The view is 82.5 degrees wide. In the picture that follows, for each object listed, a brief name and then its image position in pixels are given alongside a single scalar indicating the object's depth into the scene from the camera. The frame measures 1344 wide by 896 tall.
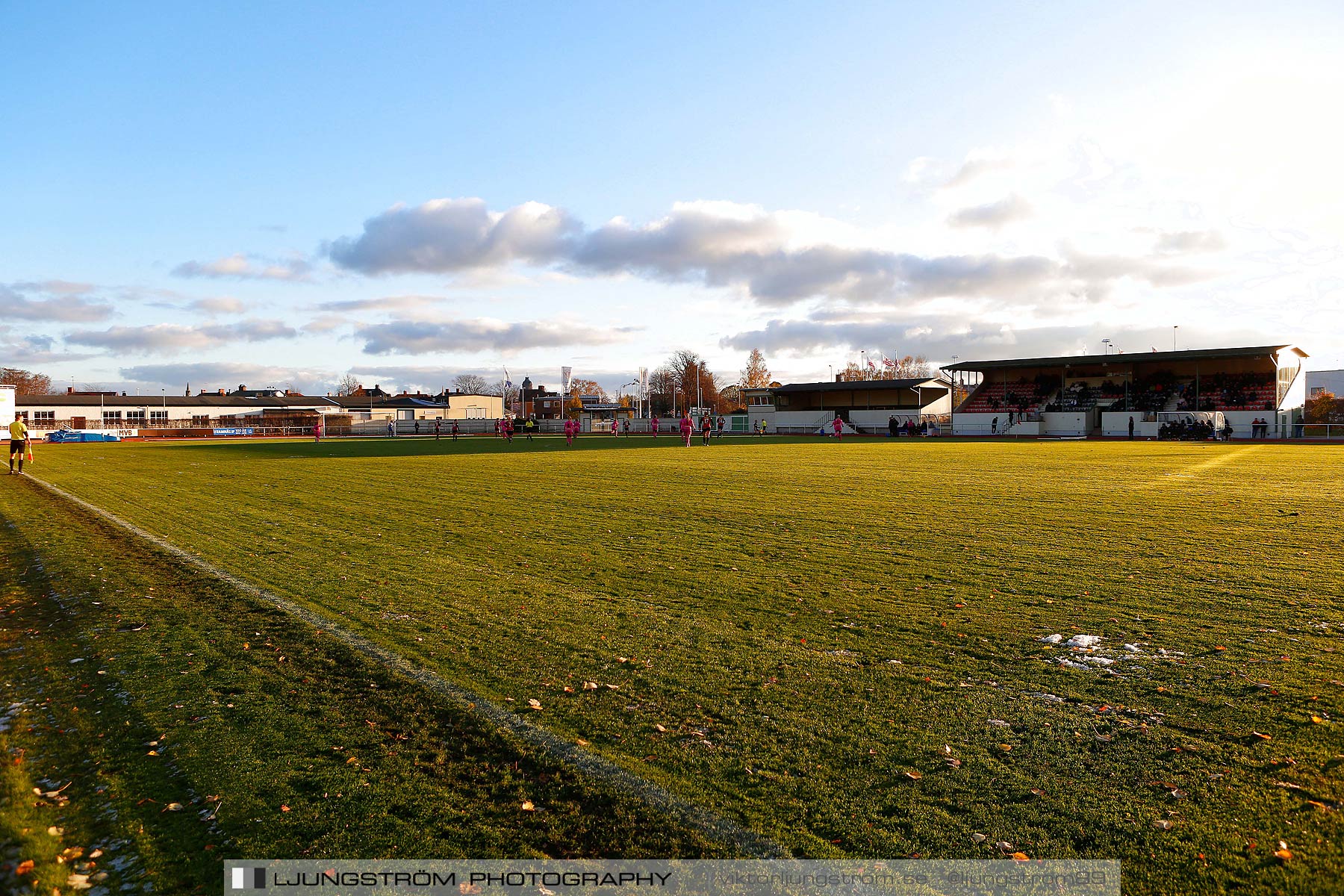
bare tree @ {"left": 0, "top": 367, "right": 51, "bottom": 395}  108.62
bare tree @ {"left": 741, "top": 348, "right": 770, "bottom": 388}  132.62
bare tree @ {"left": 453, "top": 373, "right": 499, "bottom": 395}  158.50
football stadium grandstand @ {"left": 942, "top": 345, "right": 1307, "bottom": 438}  55.53
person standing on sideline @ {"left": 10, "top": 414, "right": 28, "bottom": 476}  23.22
